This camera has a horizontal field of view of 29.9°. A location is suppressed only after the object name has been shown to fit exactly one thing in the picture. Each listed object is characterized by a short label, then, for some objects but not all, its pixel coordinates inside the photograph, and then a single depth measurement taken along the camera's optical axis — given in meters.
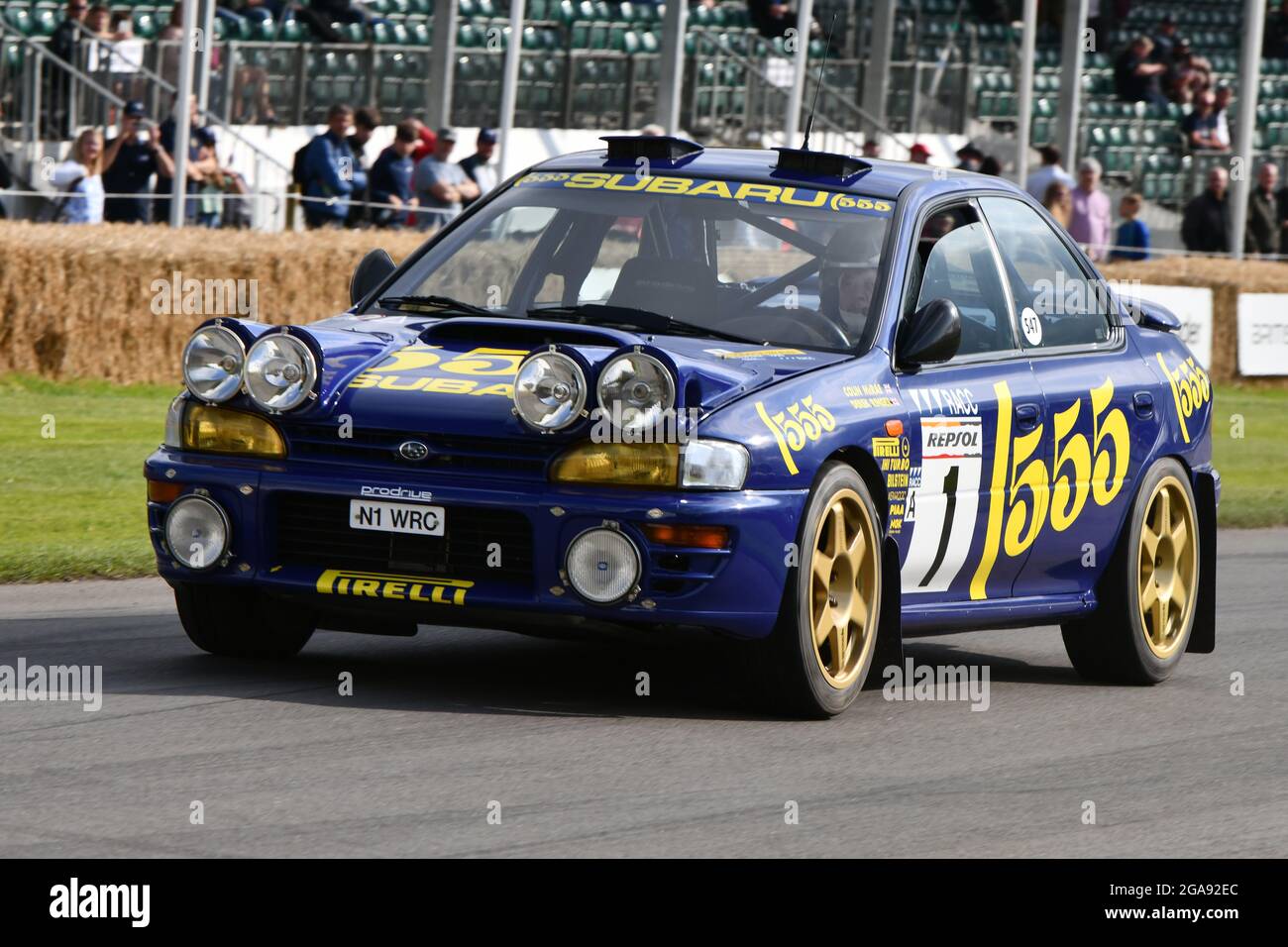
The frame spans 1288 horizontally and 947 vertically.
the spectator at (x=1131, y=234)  24.50
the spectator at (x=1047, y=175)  22.81
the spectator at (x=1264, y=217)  26.97
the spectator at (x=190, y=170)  19.27
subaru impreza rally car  6.57
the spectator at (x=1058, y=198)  22.28
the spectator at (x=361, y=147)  19.14
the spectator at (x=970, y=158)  22.66
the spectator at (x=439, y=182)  20.03
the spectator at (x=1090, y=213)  22.78
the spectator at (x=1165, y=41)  35.06
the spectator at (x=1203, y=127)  32.31
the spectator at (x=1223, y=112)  32.59
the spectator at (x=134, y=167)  18.75
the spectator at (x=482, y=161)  21.16
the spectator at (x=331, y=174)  19.25
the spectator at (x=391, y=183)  19.61
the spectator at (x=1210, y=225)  26.42
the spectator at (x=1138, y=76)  33.47
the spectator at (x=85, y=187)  18.67
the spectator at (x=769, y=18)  29.06
